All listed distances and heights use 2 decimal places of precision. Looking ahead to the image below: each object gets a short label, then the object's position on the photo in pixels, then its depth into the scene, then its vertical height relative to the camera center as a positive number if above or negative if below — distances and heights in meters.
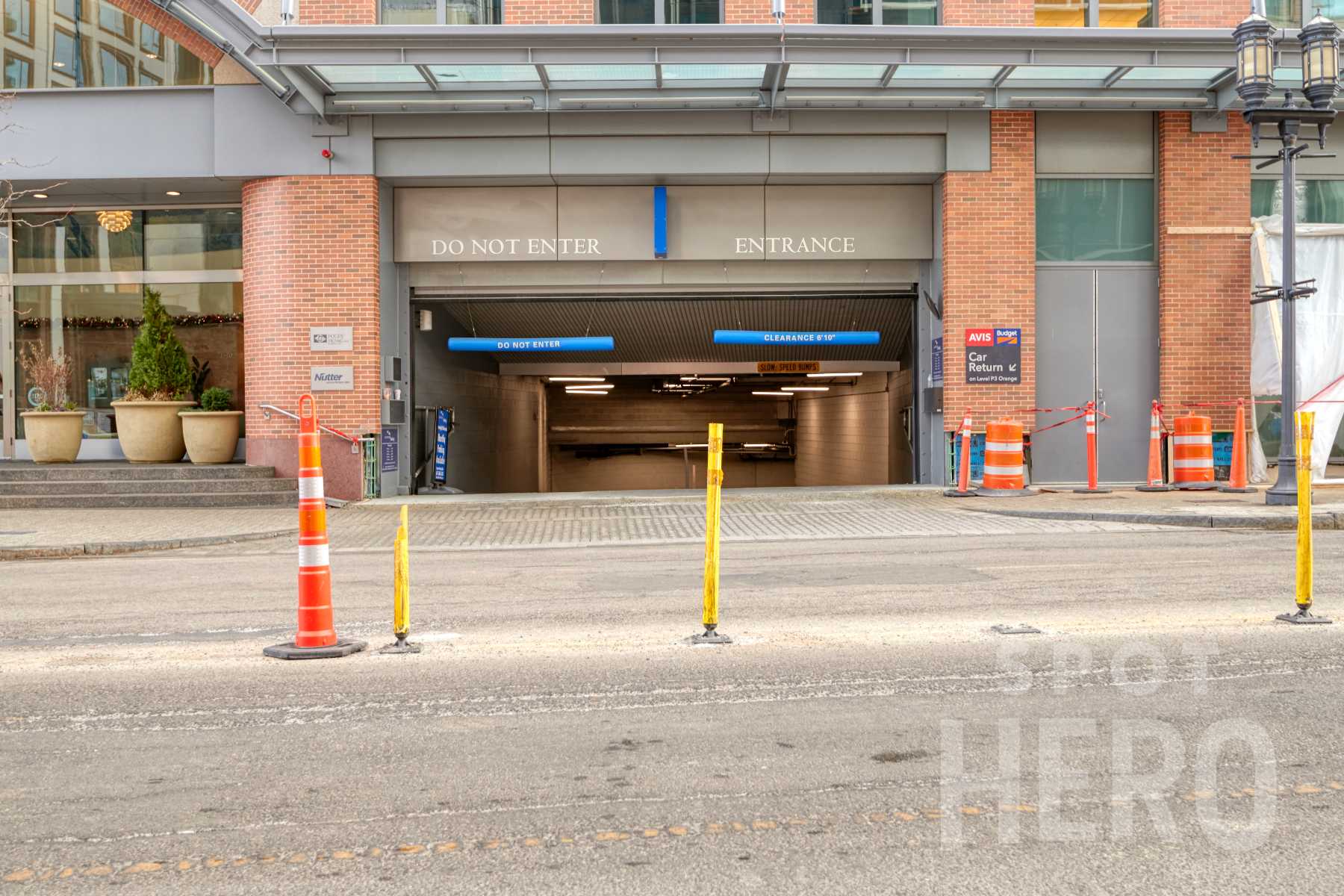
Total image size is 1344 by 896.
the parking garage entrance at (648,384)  19.98 +0.97
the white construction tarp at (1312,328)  17.41 +1.44
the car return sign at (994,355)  17.42 +1.05
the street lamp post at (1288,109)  13.27 +3.78
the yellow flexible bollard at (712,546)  6.52 -0.72
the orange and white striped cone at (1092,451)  16.38 -0.45
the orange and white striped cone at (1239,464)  16.14 -0.64
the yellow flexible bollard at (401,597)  6.28 -0.98
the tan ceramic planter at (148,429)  17.88 -0.03
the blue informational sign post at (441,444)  19.34 -0.34
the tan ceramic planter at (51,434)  18.14 -0.09
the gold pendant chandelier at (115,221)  19.83 +3.69
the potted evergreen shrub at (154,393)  17.83 +0.56
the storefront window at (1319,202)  18.03 +3.53
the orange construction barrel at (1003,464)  15.91 -0.62
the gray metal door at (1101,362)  17.84 +0.94
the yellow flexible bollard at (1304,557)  6.83 -0.86
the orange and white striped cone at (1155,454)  16.66 -0.51
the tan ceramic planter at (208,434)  17.70 -0.11
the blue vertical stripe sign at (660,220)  17.97 +3.30
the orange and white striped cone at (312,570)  6.19 -0.81
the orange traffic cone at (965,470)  16.36 -0.72
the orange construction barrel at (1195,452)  16.28 -0.48
